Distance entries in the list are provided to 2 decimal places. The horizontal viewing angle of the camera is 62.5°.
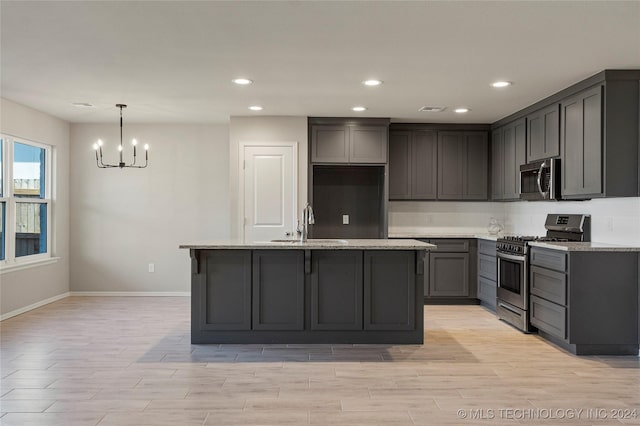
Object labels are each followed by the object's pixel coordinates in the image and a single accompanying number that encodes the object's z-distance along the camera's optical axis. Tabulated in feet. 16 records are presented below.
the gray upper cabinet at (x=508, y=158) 20.33
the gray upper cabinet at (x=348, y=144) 21.95
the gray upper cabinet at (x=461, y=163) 23.45
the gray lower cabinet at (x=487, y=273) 20.38
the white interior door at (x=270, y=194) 21.77
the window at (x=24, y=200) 19.38
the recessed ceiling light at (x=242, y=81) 15.42
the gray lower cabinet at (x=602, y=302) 14.39
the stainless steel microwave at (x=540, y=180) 17.22
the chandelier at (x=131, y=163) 23.32
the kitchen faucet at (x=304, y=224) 15.95
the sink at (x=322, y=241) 15.70
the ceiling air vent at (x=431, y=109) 19.93
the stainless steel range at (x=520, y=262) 17.10
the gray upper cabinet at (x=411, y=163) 23.36
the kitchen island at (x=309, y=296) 15.21
